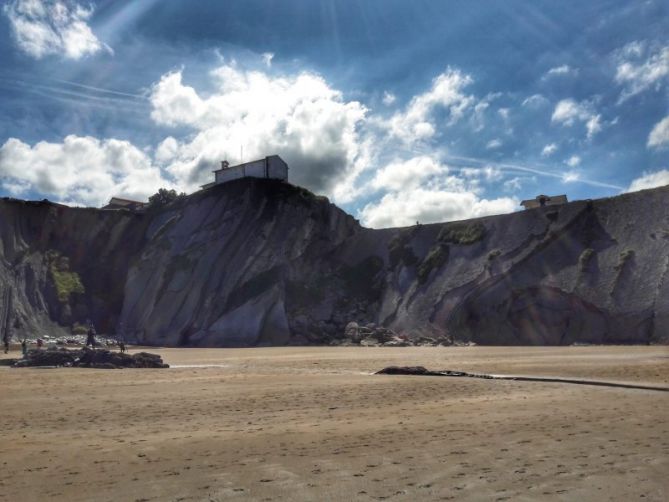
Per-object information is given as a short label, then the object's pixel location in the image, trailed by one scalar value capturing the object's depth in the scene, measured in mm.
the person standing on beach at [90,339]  38284
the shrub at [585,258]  44625
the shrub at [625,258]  42750
